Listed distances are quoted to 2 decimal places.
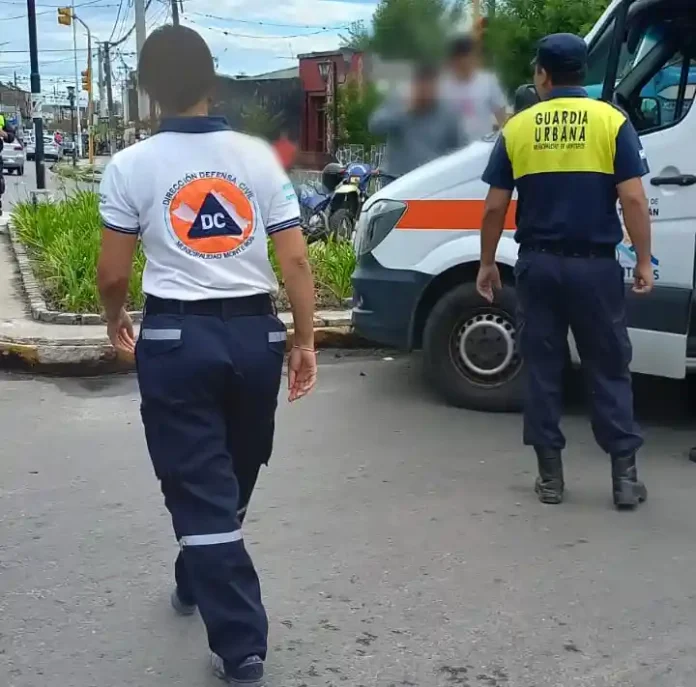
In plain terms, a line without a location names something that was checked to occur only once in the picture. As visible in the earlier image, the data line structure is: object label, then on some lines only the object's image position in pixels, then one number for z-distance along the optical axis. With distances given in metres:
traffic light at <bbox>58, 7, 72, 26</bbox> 31.02
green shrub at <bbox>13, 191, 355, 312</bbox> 8.10
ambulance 5.15
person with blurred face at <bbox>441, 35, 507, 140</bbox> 6.98
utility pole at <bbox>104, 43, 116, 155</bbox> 50.89
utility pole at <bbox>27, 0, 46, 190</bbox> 17.03
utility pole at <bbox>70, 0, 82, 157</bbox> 61.38
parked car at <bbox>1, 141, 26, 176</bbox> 38.59
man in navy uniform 4.19
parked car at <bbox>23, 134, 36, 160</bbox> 61.53
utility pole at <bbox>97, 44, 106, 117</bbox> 60.43
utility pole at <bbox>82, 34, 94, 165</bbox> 47.44
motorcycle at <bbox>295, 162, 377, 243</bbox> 12.36
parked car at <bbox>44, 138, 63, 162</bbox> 58.67
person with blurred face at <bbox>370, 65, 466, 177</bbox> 7.87
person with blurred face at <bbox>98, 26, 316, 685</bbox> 2.84
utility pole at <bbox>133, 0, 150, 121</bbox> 14.10
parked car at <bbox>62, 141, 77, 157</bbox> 68.01
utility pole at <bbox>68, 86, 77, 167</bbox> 71.94
